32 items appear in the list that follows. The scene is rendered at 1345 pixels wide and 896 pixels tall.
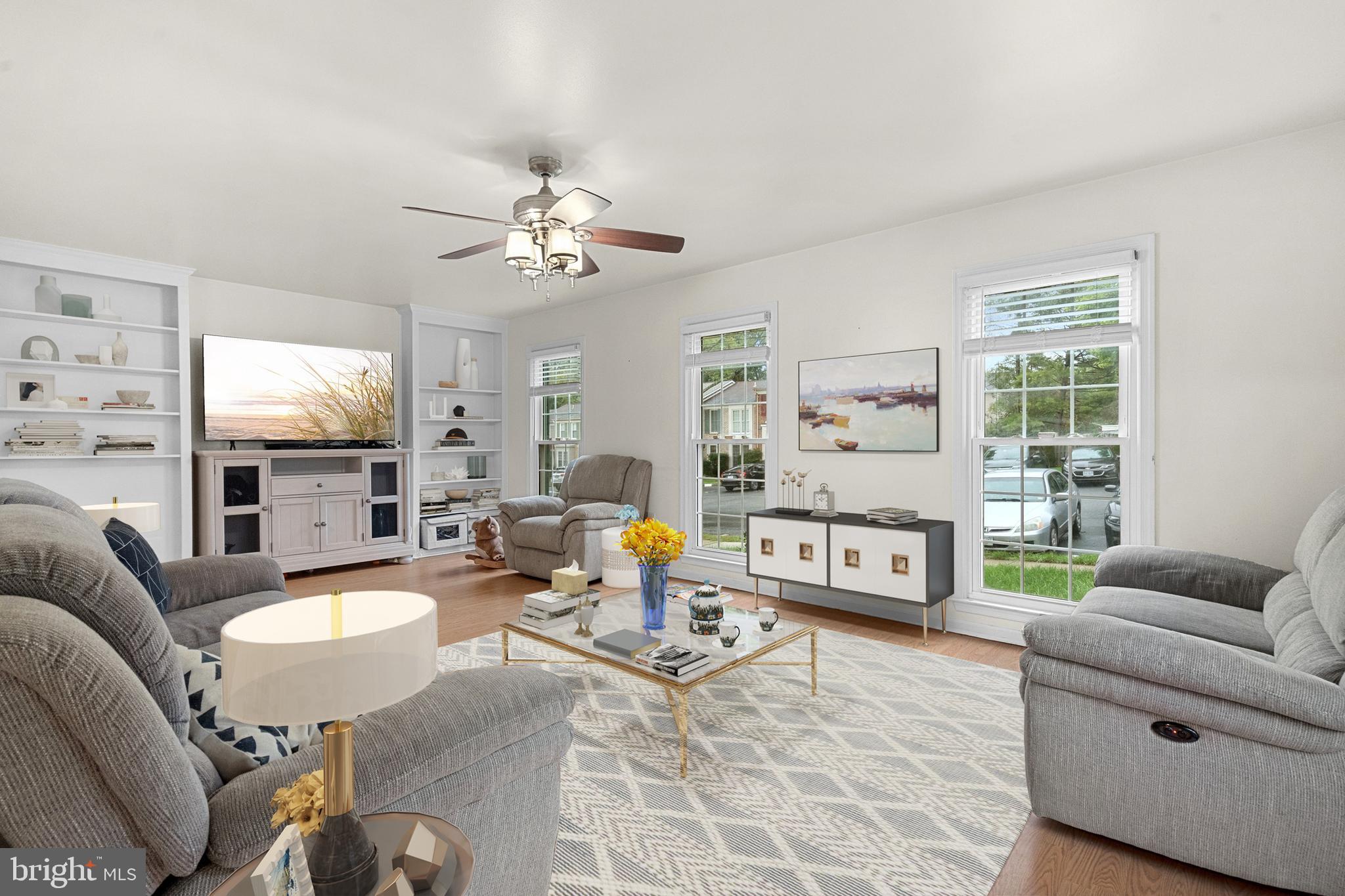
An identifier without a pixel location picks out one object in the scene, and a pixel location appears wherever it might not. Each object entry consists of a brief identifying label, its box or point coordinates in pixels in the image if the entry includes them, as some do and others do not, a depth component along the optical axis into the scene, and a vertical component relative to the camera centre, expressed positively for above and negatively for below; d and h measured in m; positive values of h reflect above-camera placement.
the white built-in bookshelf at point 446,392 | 6.43 +0.59
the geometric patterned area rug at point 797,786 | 1.79 -1.20
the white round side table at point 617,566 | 5.00 -0.97
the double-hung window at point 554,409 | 6.51 +0.39
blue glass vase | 2.86 -0.69
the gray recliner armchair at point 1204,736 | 1.59 -0.82
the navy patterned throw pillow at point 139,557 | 2.05 -0.37
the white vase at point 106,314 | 4.74 +1.02
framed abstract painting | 4.02 +0.28
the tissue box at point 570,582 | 3.17 -0.69
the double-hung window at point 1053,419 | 3.35 +0.13
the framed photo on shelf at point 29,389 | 4.45 +0.43
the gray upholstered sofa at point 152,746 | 0.87 -0.52
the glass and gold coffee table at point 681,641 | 2.33 -0.85
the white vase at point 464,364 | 6.73 +0.89
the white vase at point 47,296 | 4.49 +1.10
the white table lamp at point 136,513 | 2.57 -0.28
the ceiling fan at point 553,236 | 2.77 +1.00
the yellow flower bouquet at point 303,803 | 0.92 -0.53
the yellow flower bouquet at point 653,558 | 2.85 -0.52
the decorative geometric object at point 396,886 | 0.93 -0.66
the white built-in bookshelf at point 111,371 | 4.49 +0.60
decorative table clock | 4.37 -0.41
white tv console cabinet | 5.15 -0.52
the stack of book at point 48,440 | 4.42 +0.07
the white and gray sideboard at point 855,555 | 3.69 -0.71
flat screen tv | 5.32 +0.50
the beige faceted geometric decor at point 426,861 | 0.98 -0.67
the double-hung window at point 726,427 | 4.96 +0.14
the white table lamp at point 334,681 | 0.86 -0.33
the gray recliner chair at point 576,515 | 5.09 -0.60
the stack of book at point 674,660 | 2.33 -0.82
